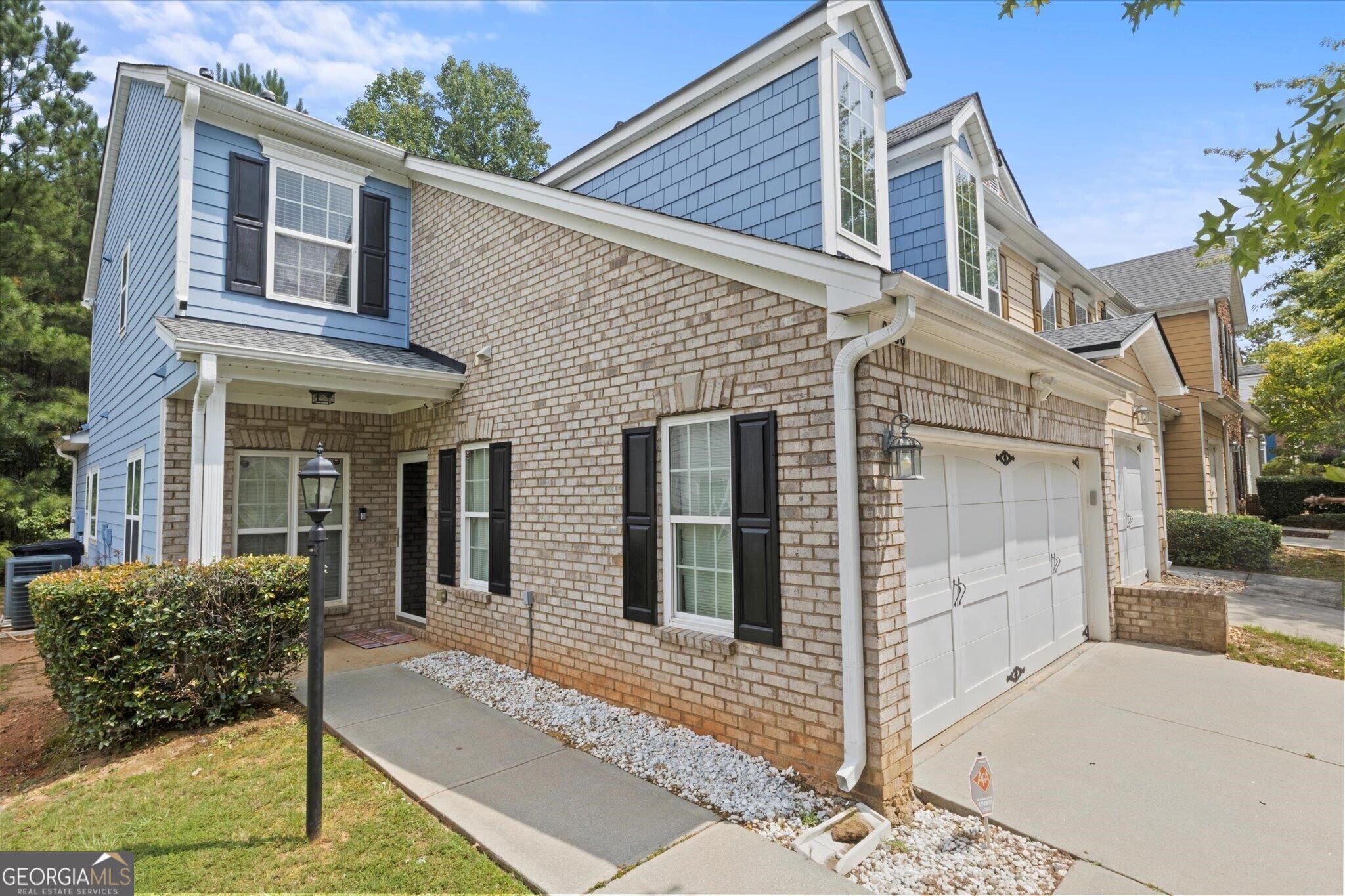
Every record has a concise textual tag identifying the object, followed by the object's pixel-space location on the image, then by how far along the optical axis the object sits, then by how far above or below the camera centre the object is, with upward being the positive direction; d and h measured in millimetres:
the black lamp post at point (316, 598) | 3502 -602
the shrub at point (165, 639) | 4637 -1135
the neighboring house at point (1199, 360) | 14305 +3011
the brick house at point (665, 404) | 4020 +785
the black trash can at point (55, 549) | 10641 -928
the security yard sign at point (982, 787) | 3188 -1527
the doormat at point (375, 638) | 7688 -1840
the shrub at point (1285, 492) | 20438 -348
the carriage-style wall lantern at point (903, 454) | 3889 +200
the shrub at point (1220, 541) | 11742 -1108
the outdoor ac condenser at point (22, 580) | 9453 -1285
